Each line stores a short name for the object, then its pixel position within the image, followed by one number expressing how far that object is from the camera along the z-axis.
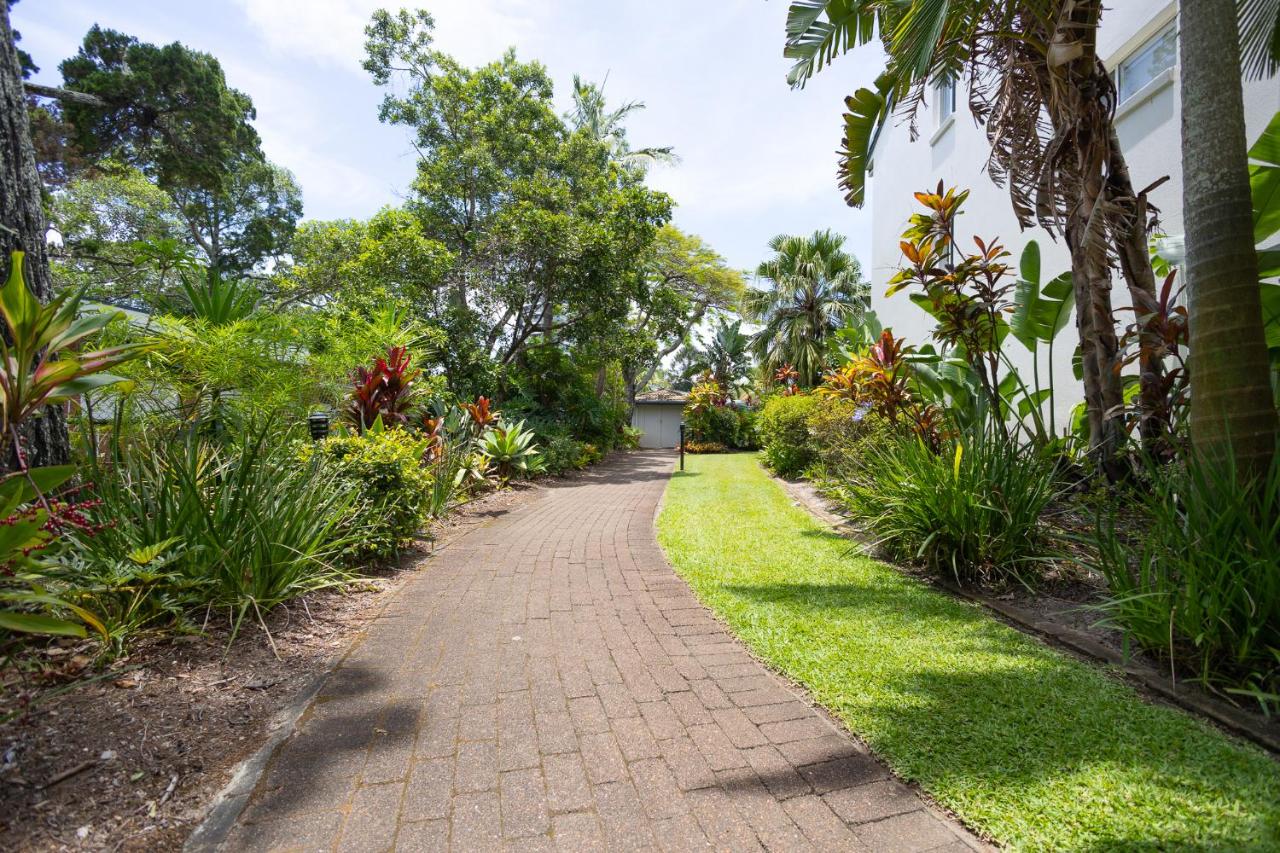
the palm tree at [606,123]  23.19
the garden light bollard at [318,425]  6.02
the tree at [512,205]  14.63
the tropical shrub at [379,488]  5.29
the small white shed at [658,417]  36.03
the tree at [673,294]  17.00
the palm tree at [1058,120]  4.59
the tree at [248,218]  27.45
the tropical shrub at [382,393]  7.57
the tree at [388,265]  13.41
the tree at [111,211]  19.22
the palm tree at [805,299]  22.84
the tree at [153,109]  15.73
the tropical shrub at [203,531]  3.22
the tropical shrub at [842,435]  7.77
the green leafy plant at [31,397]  2.16
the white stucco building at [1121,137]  6.17
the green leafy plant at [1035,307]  6.32
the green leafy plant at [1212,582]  2.70
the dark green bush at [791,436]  12.50
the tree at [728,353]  36.31
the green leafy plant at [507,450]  11.41
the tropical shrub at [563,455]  14.11
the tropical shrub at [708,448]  25.22
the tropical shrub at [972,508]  4.65
